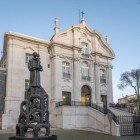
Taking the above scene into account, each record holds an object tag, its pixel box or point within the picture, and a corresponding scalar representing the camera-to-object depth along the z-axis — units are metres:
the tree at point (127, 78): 28.53
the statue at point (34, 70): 7.85
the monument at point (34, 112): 7.20
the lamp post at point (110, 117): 13.94
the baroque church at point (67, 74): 17.29
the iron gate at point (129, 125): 13.11
